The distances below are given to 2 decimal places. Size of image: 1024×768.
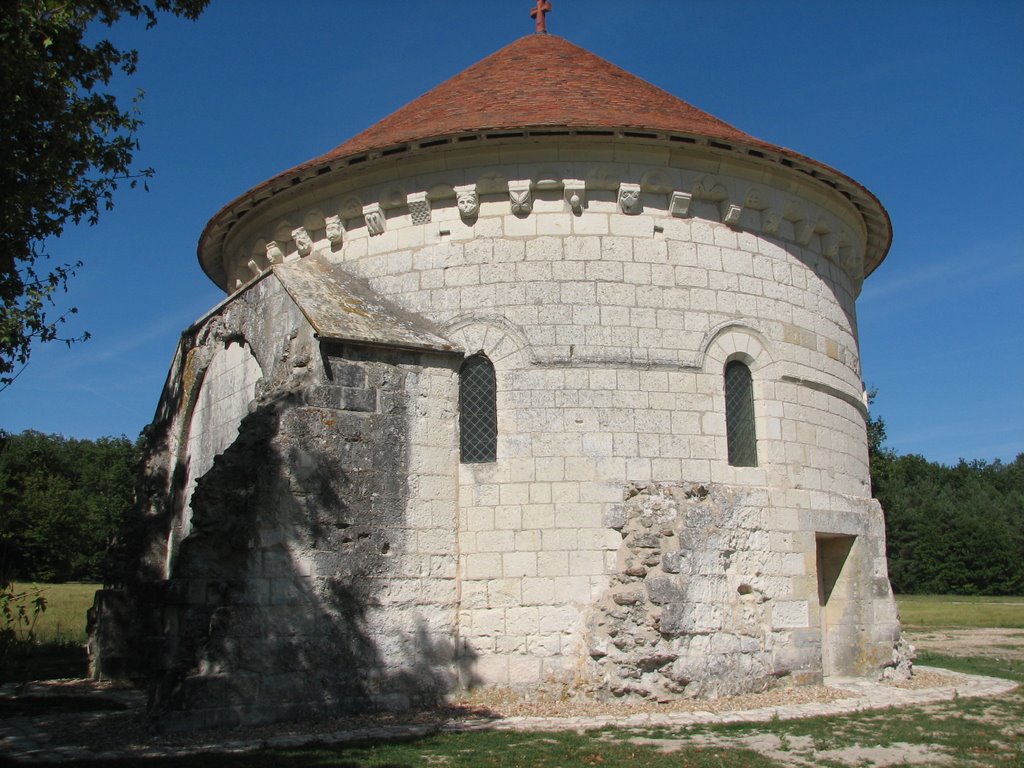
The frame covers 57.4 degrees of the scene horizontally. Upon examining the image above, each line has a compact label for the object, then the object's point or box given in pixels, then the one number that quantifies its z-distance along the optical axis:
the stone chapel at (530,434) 9.12
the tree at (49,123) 7.69
